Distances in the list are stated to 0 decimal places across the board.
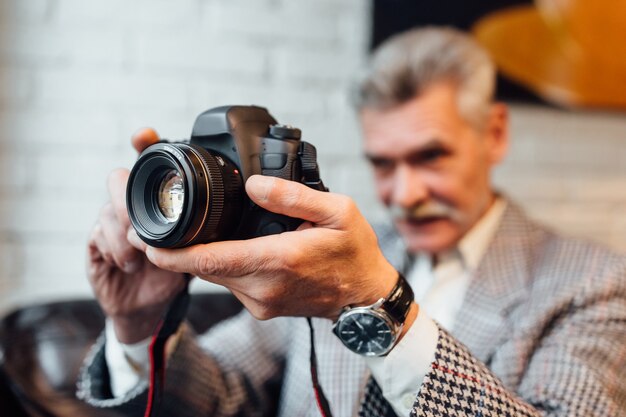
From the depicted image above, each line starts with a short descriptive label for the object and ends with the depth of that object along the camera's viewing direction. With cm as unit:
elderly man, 55
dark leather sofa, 91
